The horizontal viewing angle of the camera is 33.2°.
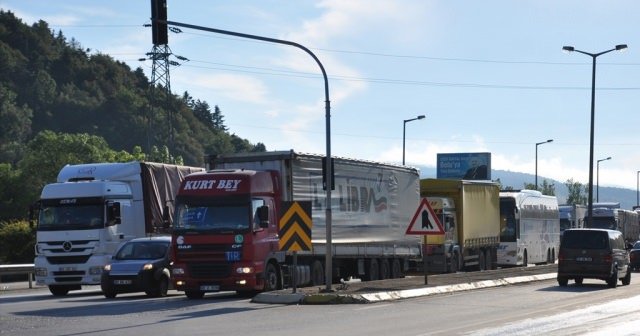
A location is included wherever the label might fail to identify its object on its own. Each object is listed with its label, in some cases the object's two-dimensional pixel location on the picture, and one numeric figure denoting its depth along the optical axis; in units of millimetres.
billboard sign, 93250
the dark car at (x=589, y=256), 33719
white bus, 50312
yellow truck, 41531
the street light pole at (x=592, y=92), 53688
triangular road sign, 29922
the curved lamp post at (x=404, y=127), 70962
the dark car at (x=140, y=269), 29031
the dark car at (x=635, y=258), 51312
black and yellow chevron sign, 26188
